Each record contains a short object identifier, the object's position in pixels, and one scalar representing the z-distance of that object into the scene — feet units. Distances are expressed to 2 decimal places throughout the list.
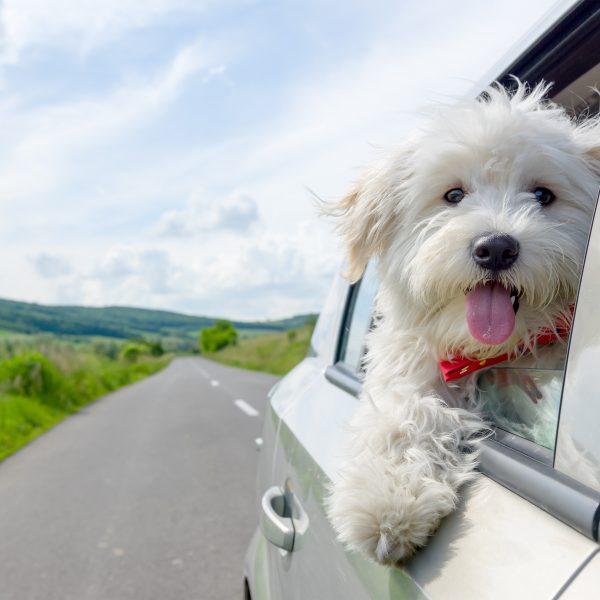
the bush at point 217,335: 319.82
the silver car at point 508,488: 0.86
